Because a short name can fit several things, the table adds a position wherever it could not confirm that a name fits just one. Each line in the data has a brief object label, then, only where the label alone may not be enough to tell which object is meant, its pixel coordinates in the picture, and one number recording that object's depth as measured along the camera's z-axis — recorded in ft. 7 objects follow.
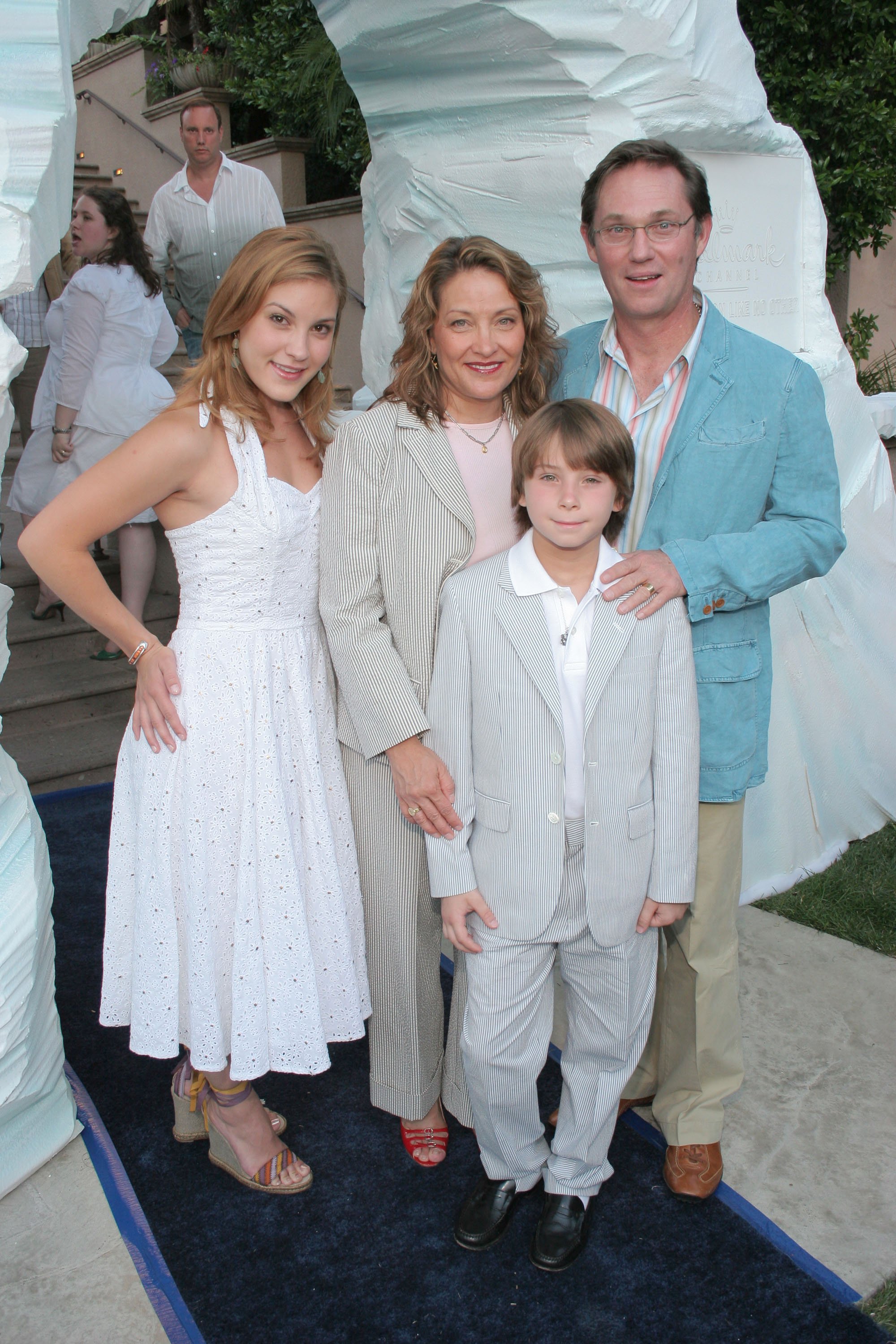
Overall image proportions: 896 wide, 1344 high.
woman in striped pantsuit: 6.39
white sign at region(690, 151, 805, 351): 10.86
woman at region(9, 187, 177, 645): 14.07
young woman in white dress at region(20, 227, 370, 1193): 6.29
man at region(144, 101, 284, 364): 16.51
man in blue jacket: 6.48
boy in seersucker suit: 5.93
